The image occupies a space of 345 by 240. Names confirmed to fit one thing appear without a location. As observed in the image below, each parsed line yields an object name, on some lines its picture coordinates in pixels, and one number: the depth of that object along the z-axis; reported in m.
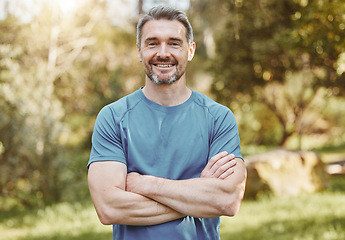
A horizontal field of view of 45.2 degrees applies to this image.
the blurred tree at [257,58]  10.05
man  2.31
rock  9.94
